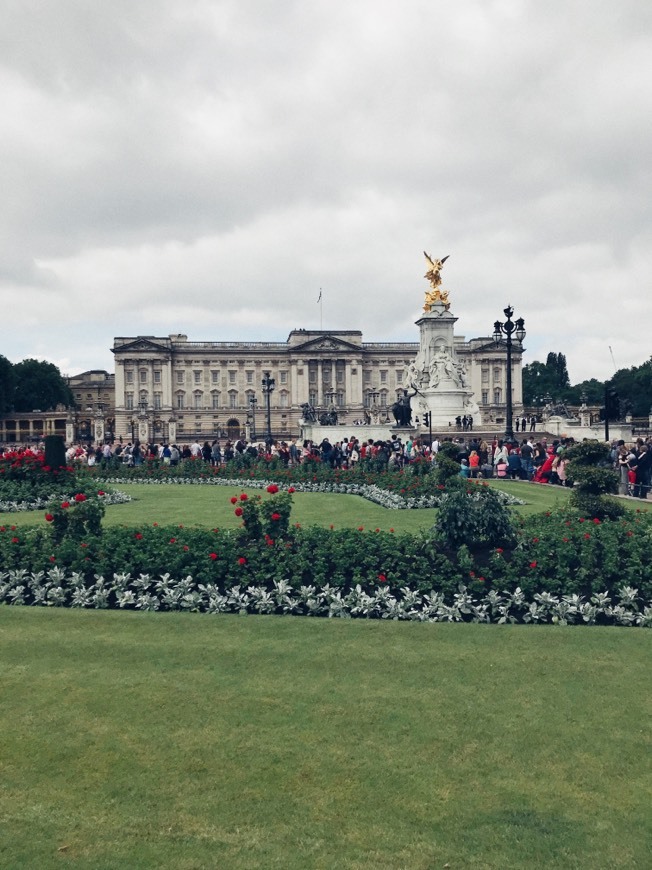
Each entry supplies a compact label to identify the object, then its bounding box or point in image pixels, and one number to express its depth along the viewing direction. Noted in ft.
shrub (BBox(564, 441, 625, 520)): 38.04
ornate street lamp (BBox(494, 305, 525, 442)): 94.22
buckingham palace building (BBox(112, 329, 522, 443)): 353.10
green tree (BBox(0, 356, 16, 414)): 293.02
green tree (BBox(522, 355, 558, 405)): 418.10
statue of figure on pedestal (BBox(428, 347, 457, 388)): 164.35
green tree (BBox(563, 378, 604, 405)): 404.77
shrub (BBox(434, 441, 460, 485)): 54.90
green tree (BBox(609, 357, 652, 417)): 324.39
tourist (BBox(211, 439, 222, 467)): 100.27
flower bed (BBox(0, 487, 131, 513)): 58.70
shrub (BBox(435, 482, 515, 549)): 30.53
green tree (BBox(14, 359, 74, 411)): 331.16
